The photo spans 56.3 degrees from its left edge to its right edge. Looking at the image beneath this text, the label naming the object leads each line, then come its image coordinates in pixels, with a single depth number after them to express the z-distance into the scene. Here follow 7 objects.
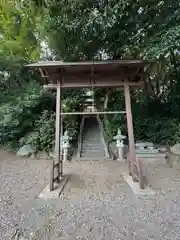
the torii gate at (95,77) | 3.90
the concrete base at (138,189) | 3.48
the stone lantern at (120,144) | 6.58
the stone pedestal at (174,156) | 5.76
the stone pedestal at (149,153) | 6.11
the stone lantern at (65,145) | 6.69
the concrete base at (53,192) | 3.46
